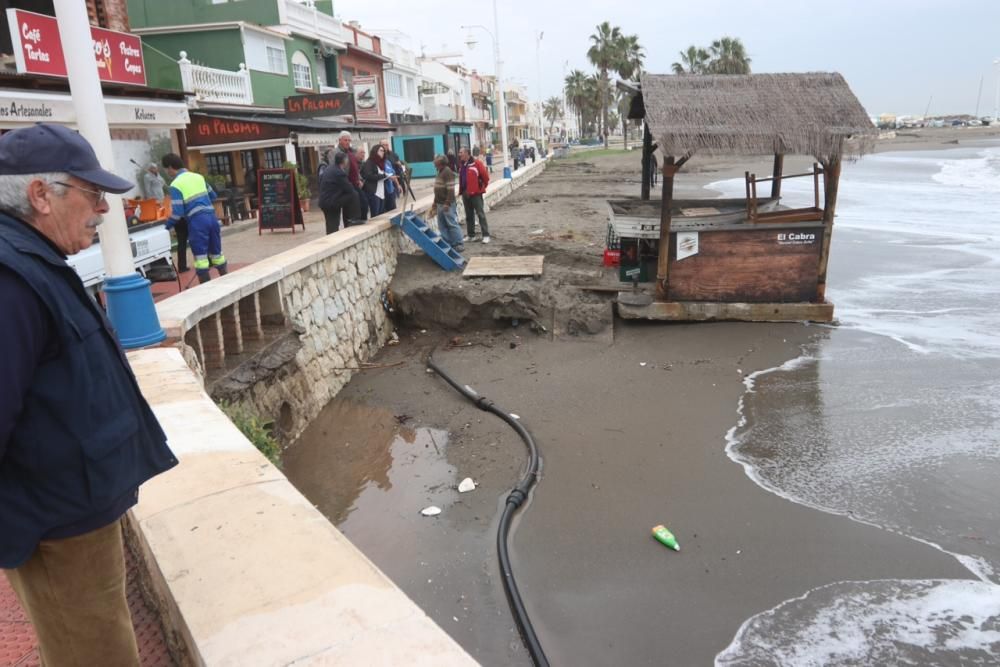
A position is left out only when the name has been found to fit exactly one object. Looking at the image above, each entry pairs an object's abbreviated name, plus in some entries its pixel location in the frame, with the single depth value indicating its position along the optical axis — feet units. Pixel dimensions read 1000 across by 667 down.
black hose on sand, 13.34
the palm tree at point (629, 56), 251.60
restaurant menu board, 45.09
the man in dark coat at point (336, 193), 36.42
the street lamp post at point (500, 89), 115.92
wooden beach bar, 31.30
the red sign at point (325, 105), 63.87
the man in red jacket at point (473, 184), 44.70
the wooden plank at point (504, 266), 37.19
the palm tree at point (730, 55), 257.34
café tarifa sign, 35.83
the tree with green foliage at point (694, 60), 263.70
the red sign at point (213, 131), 55.11
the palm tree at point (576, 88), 319.27
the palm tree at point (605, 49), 250.16
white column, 15.33
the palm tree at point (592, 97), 282.99
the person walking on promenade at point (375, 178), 41.19
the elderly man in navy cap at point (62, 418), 5.67
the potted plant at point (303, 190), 60.10
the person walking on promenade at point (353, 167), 37.65
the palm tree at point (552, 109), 475.27
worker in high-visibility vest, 27.63
